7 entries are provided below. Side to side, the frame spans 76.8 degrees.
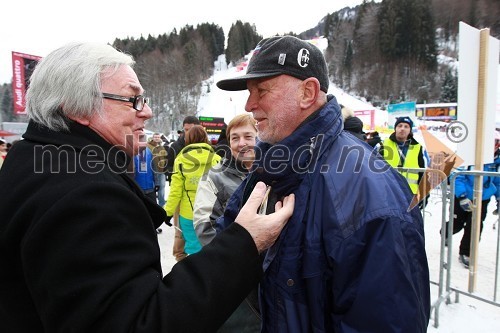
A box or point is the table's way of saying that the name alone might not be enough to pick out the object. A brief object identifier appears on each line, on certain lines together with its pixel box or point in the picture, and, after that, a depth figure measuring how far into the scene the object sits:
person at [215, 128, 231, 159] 3.56
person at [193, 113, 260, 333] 2.47
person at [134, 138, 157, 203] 4.95
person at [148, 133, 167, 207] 6.59
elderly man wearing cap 0.97
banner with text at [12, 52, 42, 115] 10.03
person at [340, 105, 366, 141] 4.00
